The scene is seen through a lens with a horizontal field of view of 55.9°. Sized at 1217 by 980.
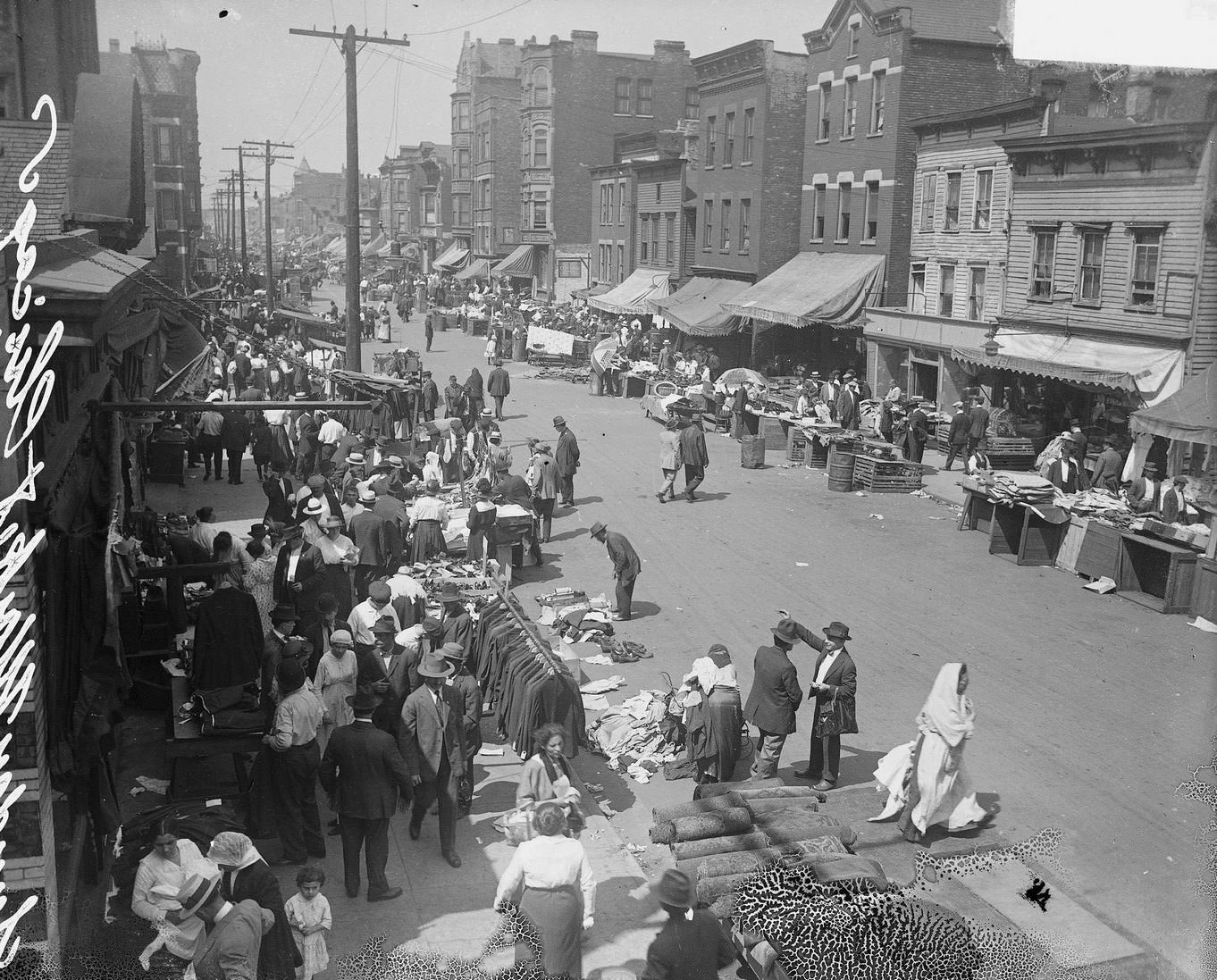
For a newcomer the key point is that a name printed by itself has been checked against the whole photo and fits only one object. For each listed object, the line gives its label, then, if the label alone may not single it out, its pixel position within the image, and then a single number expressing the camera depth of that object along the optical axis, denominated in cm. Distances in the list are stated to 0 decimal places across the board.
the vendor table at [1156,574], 1571
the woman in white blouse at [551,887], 688
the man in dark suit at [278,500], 1725
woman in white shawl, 915
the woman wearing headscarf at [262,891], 666
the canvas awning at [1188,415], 1794
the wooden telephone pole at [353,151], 2389
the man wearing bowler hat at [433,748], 897
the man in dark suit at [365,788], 827
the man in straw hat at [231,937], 631
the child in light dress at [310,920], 688
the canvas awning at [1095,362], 2253
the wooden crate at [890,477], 2367
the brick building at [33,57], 912
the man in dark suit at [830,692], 1030
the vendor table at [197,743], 952
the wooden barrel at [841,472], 2364
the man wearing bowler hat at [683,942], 647
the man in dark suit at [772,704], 1031
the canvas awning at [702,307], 3916
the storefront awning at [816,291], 3419
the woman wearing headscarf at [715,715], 1017
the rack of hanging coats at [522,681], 1043
